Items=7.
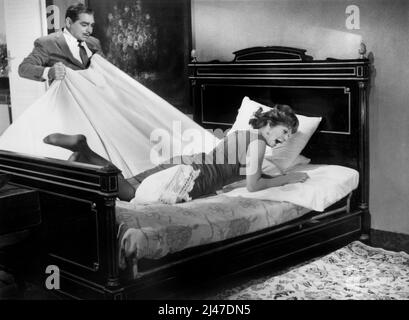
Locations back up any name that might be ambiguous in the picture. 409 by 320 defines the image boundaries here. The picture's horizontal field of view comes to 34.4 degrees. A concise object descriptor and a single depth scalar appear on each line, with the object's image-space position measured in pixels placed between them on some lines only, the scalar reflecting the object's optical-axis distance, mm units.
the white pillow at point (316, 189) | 3193
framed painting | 3871
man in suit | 3275
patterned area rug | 2928
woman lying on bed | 3090
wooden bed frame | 2512
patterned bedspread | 2496
